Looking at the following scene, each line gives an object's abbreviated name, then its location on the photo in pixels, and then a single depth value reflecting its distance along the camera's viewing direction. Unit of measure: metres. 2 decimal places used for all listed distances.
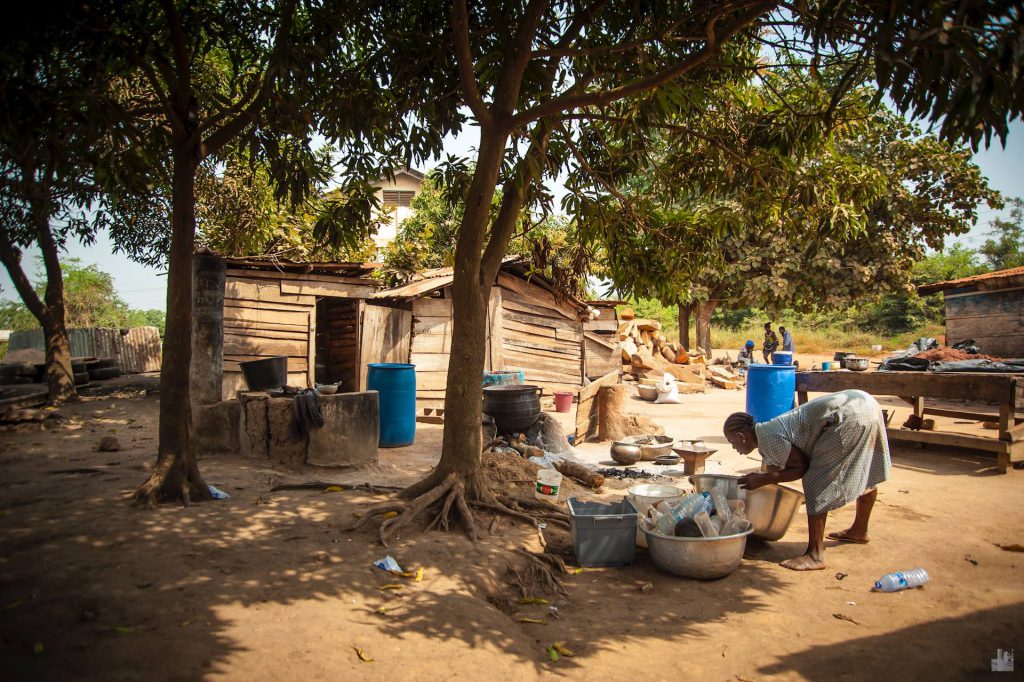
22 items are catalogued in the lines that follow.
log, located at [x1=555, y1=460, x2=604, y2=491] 6.56
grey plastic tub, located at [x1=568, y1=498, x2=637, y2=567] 4.45
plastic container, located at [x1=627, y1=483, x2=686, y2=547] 4.78
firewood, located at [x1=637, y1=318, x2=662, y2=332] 21.50
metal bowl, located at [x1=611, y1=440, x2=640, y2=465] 7.48
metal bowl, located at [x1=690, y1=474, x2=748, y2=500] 4.81
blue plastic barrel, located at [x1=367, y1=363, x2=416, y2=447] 8.43
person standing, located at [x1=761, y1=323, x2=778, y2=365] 18.84
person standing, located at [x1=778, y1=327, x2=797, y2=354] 17.48
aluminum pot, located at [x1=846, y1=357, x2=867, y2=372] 9.77
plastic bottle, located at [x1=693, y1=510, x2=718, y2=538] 4.11
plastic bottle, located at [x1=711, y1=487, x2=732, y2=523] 4.23
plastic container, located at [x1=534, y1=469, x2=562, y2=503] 5.82
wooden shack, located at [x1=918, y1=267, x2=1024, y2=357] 12.58
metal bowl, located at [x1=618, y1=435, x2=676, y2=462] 7.81
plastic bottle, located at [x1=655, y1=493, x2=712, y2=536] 4.29
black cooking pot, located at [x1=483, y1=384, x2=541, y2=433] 8.03
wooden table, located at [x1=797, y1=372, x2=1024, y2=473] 6.93
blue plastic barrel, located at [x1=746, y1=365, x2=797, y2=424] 8.45
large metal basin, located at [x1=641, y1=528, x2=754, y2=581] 4.05
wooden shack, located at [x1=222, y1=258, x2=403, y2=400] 11.02
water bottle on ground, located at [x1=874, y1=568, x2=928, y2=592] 3.90
